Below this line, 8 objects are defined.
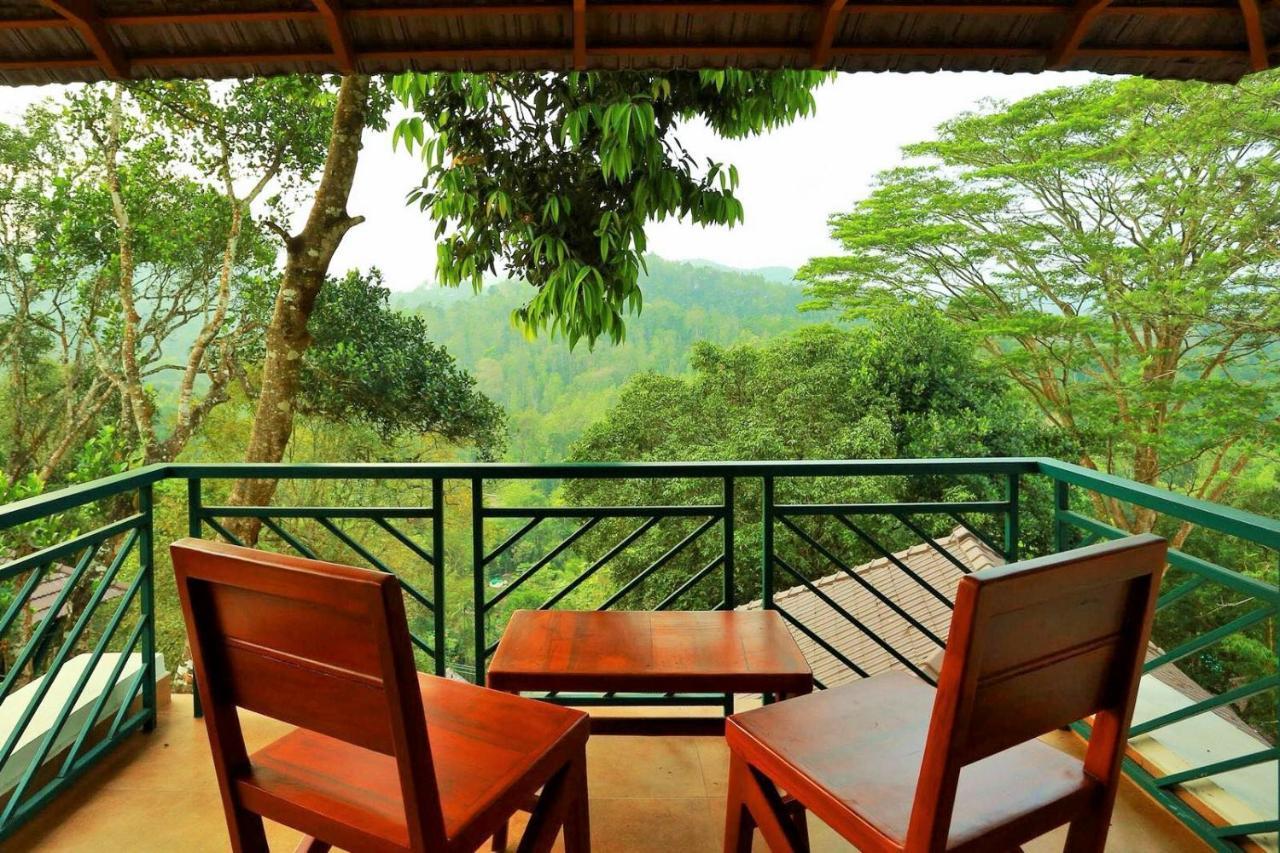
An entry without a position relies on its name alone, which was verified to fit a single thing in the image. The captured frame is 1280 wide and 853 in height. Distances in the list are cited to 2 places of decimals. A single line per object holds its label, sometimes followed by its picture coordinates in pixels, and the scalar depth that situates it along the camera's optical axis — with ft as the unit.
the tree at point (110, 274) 27.17
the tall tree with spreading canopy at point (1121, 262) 27.58
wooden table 4.82
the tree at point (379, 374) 27.17
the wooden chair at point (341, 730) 3.04
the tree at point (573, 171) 12.03
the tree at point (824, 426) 28.40
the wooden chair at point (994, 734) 3.01
